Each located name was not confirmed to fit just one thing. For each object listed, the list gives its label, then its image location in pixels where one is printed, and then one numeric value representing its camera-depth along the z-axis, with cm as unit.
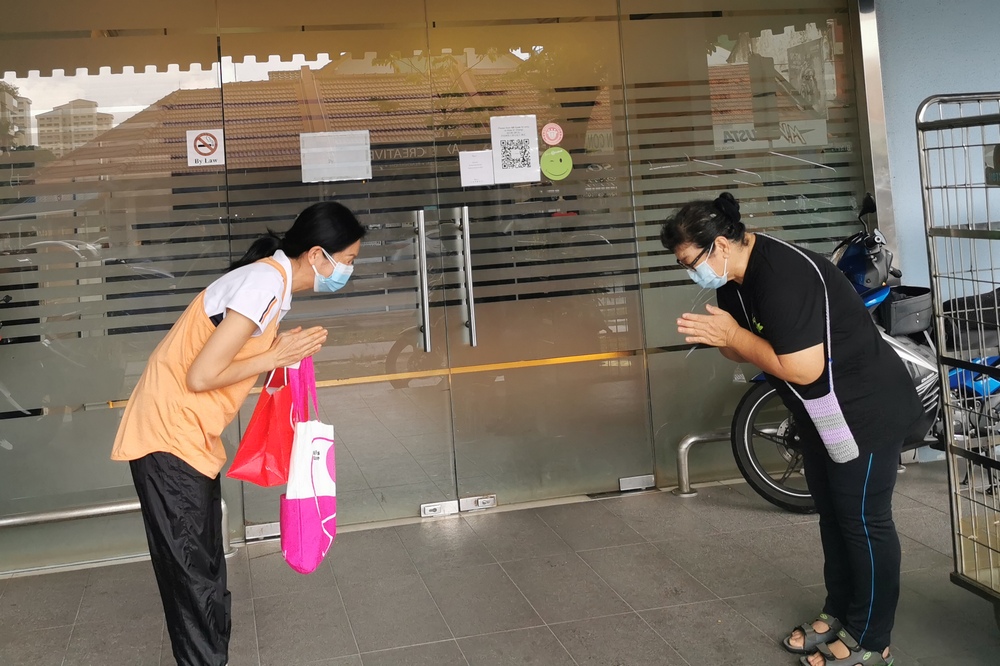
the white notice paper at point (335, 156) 477
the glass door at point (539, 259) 493
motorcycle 443
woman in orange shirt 281
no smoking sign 465
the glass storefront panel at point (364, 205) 472
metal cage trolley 296
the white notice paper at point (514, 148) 497
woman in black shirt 289
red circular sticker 502
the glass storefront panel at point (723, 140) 516
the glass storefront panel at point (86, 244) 451
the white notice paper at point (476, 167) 493
